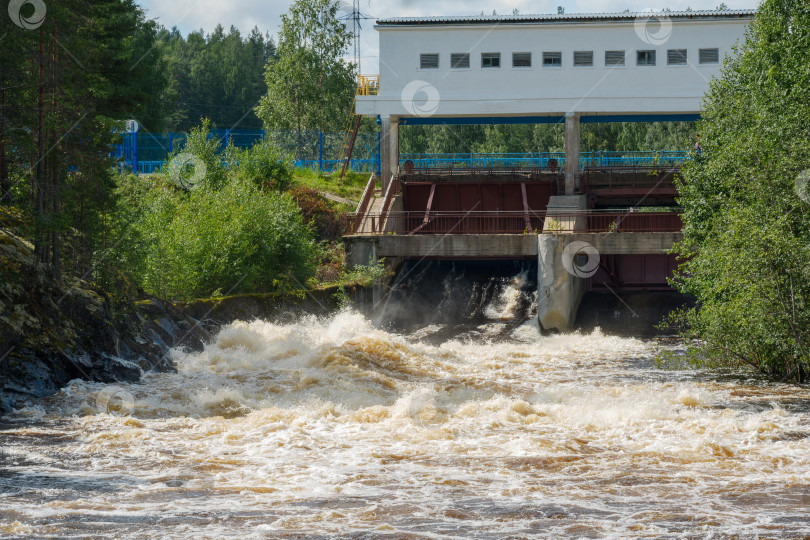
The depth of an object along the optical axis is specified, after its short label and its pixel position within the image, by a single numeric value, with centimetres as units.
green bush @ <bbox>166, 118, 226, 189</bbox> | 3503
